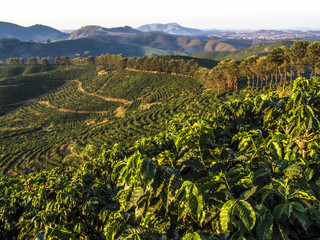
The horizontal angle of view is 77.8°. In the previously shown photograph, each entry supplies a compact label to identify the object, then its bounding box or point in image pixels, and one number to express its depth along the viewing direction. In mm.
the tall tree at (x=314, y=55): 45181
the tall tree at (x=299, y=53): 47928
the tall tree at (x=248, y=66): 59581
